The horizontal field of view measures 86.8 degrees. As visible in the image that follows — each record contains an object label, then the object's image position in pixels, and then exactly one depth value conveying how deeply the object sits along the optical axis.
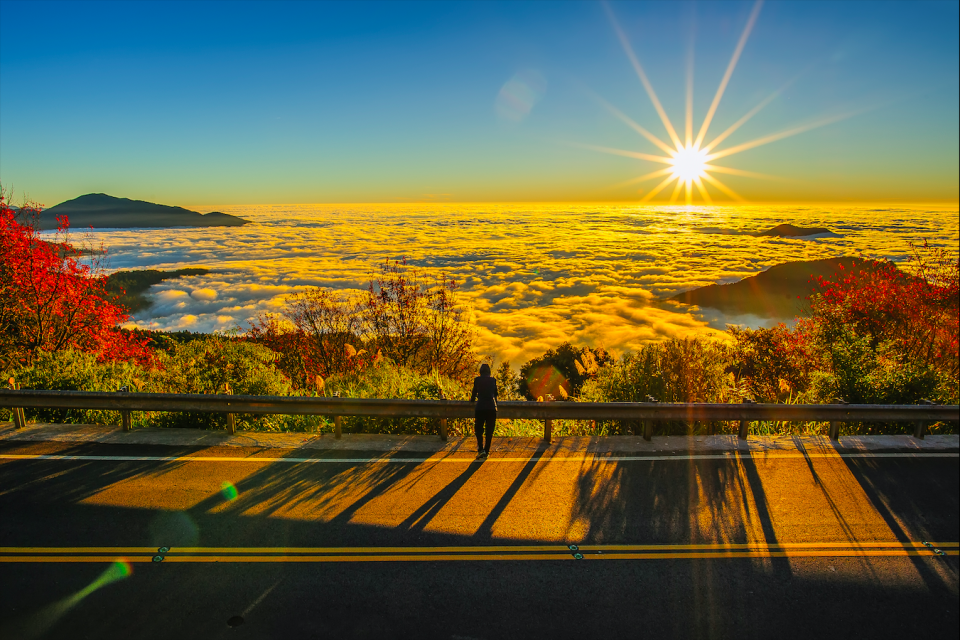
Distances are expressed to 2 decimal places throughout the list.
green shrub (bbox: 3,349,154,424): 9.86
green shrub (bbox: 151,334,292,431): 10.13
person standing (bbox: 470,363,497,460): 8.20
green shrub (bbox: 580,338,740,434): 13.64
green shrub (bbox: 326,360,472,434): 9.70
